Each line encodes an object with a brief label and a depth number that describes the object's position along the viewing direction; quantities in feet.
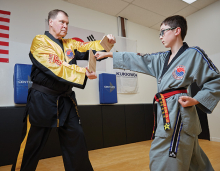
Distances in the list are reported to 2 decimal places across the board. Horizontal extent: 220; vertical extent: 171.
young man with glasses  3.50
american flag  8.68
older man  4.52
